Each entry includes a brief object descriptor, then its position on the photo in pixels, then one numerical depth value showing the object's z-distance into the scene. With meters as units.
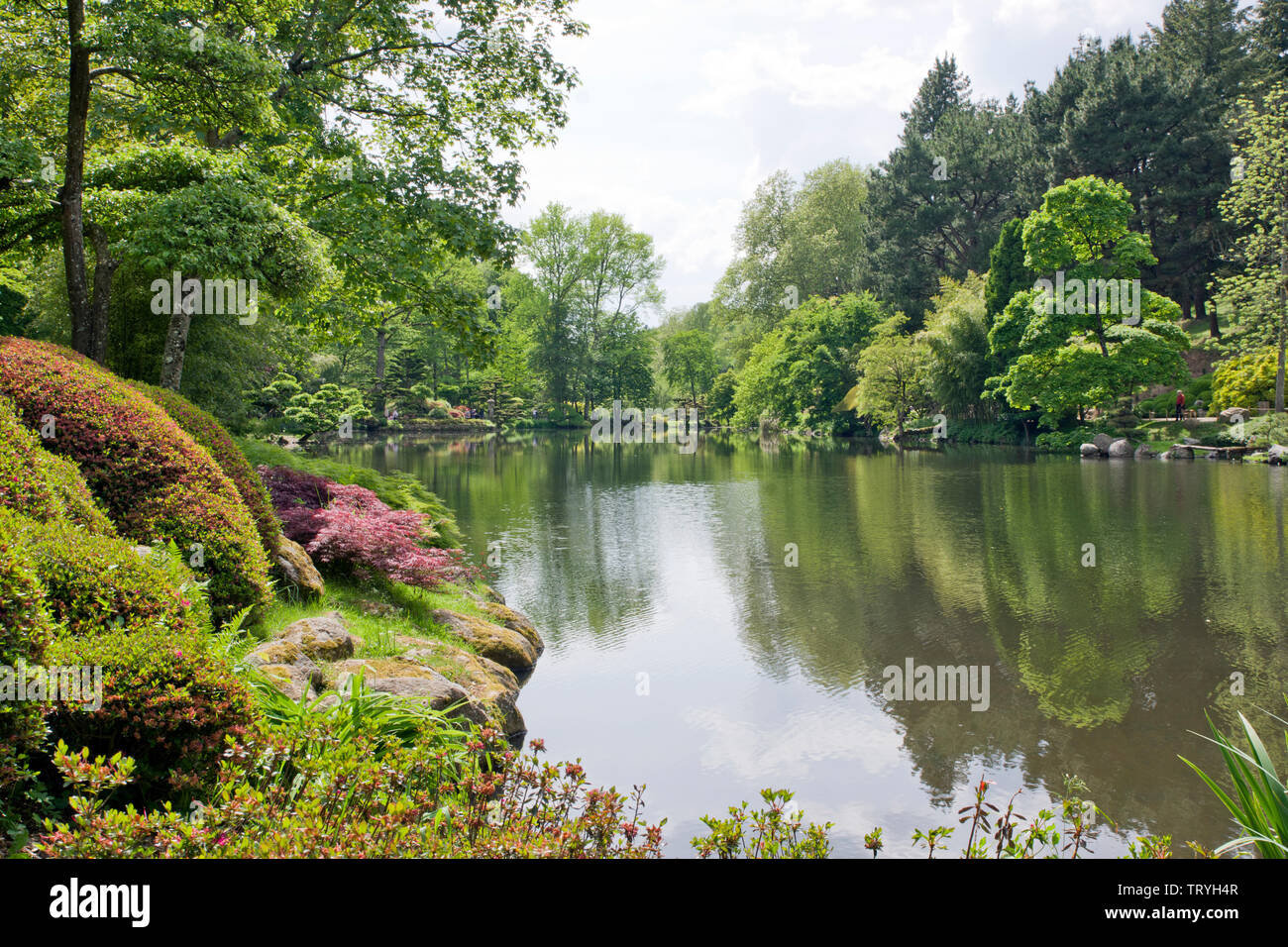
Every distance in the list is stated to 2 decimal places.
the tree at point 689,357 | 68.69
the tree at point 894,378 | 41.97
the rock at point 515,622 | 8.91
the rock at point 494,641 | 8.04
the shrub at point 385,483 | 10.37
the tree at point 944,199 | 44.97
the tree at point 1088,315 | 30.50
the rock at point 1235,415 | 28.51
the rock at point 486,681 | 6.37
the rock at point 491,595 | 10.19
